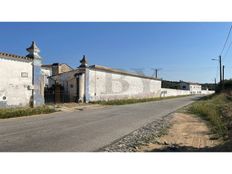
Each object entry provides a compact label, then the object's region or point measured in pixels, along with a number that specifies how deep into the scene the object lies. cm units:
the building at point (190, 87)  6861
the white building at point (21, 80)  1107
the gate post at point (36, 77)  1286
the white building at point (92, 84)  1744
